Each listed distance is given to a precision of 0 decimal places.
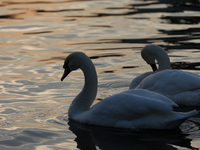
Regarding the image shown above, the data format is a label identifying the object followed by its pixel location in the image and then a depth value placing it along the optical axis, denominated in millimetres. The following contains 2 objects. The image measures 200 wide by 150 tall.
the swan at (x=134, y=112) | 13148
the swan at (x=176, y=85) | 16169
